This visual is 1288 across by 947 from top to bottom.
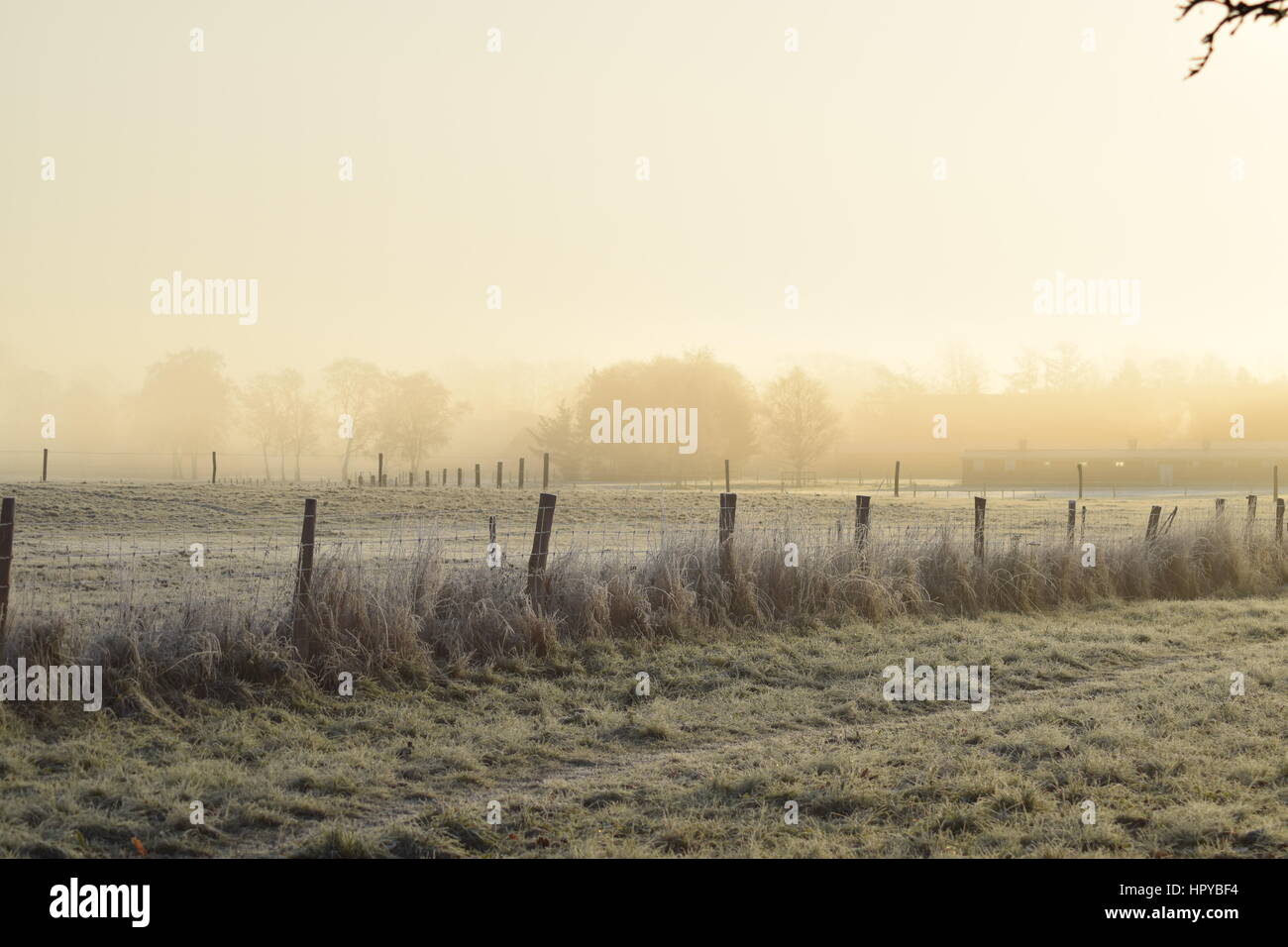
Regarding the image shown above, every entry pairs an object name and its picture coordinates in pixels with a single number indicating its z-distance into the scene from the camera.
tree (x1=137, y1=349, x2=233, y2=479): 93.31
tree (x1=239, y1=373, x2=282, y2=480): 95.00
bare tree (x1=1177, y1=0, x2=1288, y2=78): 3.83
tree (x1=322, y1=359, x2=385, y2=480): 94.94
